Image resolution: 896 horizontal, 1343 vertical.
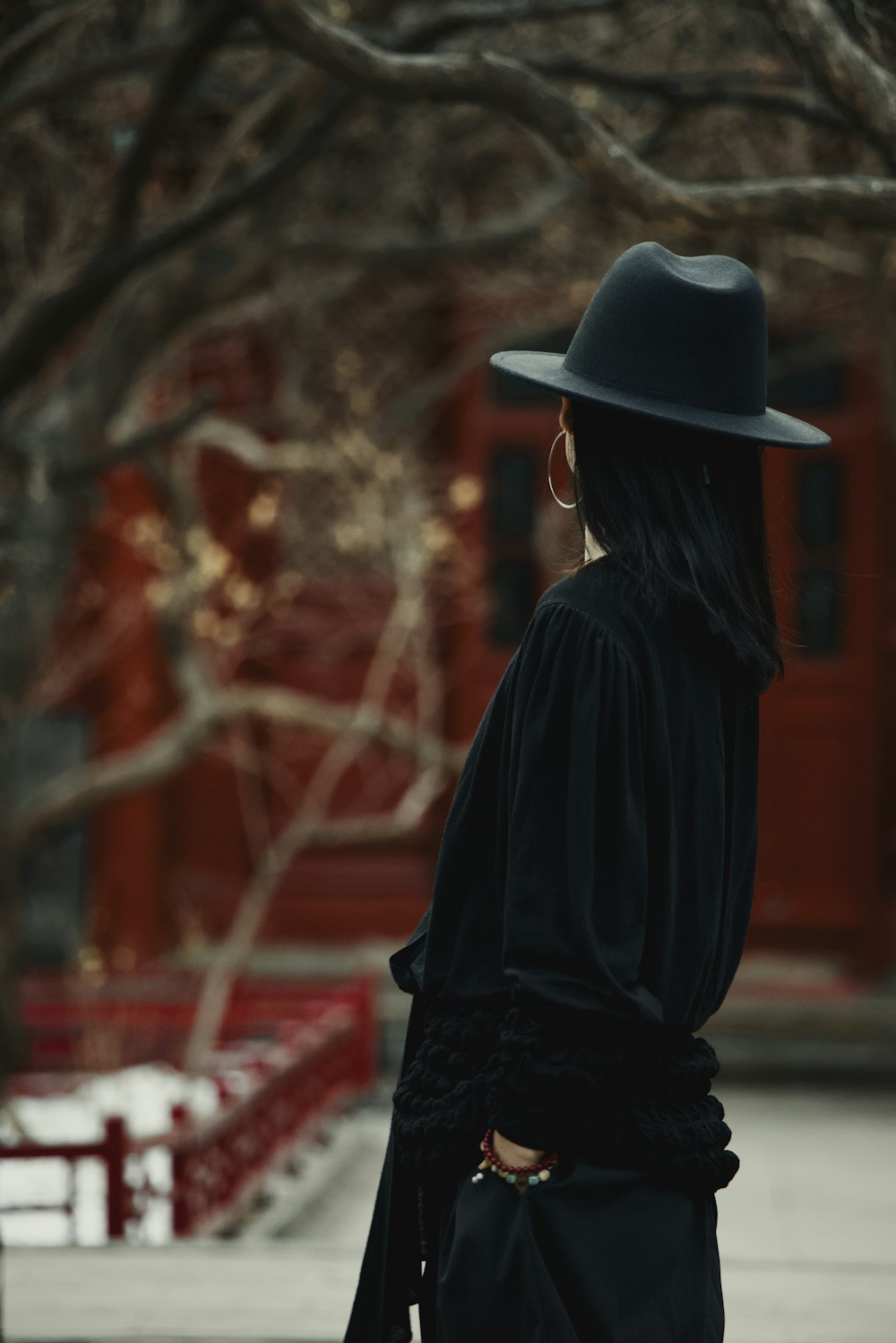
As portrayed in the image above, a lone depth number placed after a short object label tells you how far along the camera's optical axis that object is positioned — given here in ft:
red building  69.77
